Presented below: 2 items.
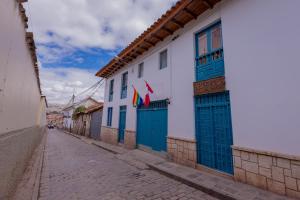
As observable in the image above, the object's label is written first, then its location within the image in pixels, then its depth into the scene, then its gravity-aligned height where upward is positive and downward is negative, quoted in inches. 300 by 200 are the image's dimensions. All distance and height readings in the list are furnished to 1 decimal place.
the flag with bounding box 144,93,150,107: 324.2 +45.3
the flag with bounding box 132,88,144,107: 352.7 +50.1
